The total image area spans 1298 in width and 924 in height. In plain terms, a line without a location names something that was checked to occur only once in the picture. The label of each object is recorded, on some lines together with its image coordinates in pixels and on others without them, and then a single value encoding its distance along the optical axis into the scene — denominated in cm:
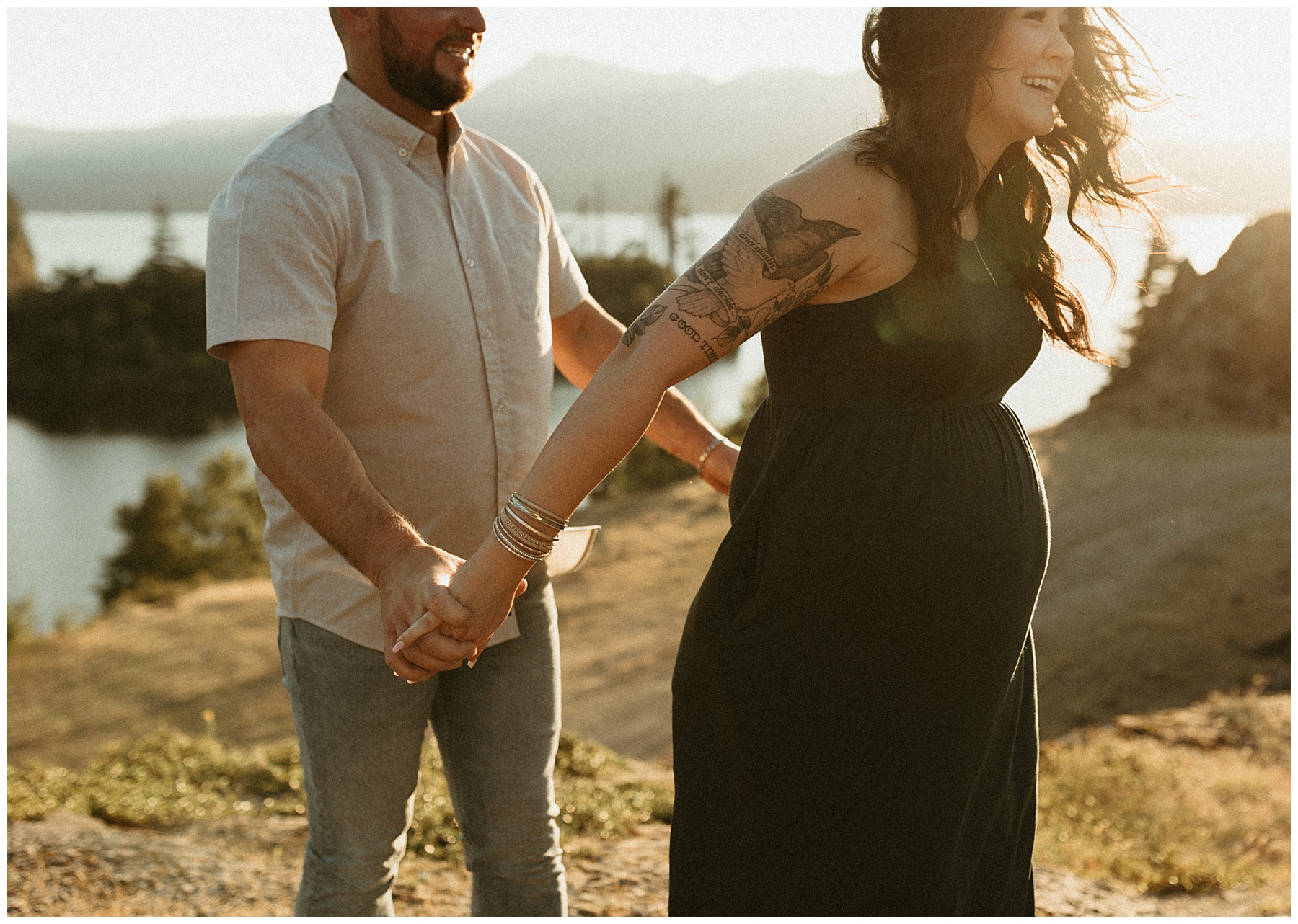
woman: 164
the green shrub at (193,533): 2875
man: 186
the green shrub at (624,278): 3266
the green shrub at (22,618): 2043
